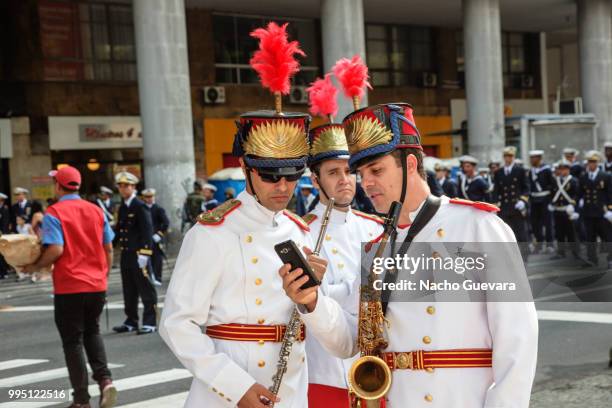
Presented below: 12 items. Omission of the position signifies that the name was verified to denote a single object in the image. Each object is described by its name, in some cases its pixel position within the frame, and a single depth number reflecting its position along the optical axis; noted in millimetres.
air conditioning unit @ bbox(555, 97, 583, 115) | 34188
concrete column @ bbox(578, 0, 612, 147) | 34719
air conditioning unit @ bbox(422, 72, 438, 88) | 38875
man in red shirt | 7527
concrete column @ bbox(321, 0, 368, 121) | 27719
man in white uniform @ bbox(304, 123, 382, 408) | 4855
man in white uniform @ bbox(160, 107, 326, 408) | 3895
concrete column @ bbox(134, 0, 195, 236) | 23844
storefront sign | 28617
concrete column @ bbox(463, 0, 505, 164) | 31344
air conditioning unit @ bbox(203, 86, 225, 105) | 32219
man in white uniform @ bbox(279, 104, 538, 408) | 3154
